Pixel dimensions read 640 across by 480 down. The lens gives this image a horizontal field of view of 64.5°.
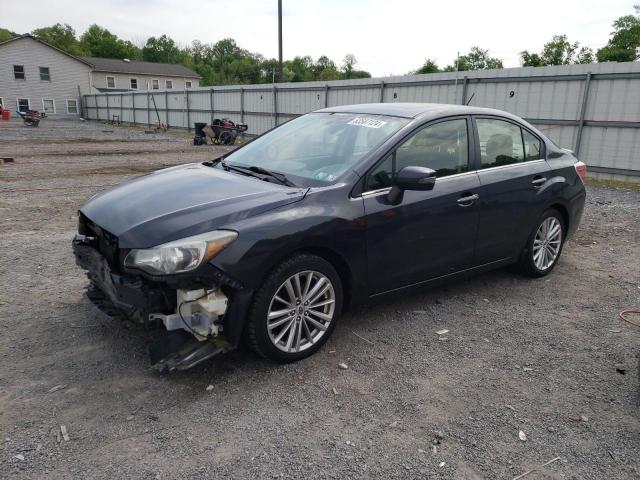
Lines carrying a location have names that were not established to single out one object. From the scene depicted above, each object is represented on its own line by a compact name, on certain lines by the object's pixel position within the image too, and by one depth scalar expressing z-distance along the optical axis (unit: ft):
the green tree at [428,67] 222.07
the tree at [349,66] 300.85
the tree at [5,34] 293.10
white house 151.23
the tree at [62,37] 287.69
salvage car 9.77
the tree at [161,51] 337.93
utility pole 93.04
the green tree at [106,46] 291.17
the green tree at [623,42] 197.57
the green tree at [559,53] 221.25
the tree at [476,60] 271.90
